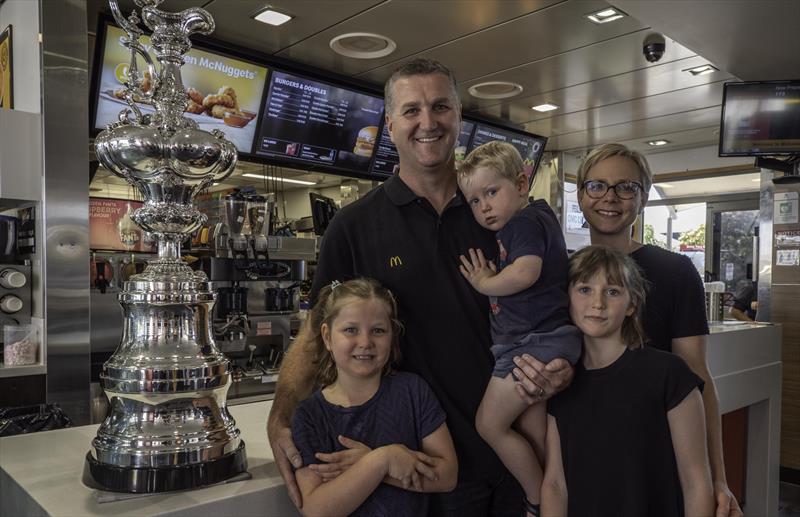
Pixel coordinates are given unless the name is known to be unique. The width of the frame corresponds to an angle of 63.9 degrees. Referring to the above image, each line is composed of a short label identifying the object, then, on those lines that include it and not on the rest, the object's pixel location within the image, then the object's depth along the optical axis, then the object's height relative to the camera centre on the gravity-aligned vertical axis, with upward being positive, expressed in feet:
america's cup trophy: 4.27 -0.59
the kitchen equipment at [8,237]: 11.50 +0.02
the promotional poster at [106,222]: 19.75 +0.54
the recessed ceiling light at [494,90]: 17.35 +4.26
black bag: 6.64 -1.94
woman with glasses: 5.96 -0.21
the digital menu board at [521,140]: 20.26 +3.46
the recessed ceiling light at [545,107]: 19.30 +4.16
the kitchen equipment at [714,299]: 14.79 -1.25
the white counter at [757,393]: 12.30 -2.98
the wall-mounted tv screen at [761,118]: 14.17 +2.84
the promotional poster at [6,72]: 12.29 +3.23
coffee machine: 13.69 -1.04
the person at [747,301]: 20.76 -1.81
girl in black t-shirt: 5.21 -1.46
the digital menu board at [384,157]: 17.25 +2.33
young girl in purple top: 4.50 -1.40
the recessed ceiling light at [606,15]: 12.38 +4.49
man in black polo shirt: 5.42 -0.22
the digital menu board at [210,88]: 12.30 +3.21
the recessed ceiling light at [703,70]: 15.89 +4.39
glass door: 26.63 +0.20
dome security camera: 13.74 +4.30
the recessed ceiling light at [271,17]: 12.53 +4.46
